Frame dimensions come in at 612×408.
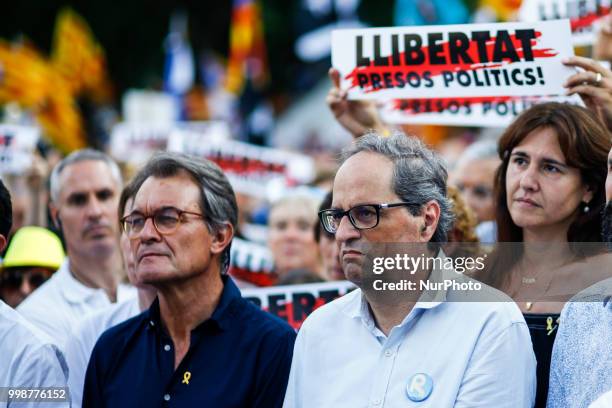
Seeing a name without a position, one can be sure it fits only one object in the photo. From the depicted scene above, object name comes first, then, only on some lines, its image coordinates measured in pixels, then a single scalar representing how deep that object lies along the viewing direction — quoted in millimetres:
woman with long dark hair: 7708
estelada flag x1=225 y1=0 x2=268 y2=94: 36548
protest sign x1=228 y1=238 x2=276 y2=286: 13210
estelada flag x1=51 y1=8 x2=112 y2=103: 34856
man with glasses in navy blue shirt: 7368
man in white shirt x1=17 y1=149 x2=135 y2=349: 9997
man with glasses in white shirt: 6341
